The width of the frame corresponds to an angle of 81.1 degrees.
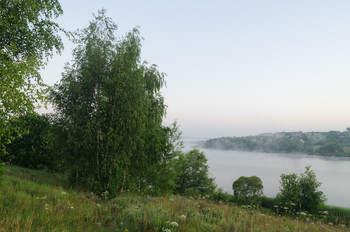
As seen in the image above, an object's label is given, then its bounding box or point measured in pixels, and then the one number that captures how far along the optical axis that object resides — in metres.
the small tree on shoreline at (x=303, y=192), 27.55
